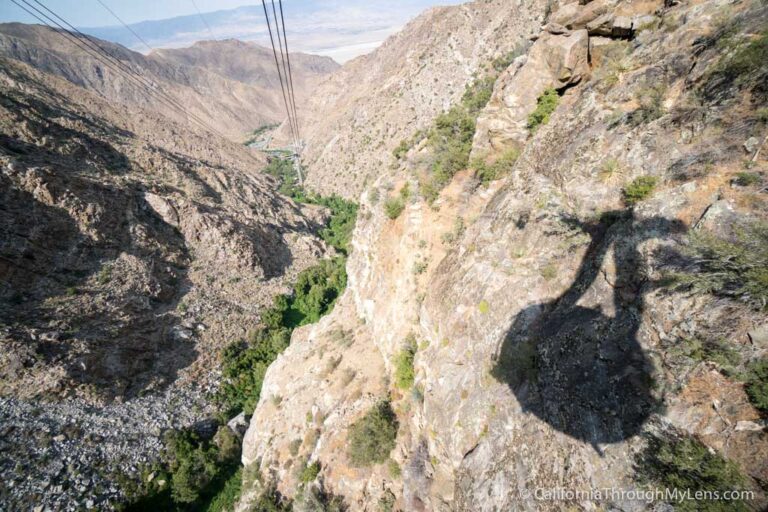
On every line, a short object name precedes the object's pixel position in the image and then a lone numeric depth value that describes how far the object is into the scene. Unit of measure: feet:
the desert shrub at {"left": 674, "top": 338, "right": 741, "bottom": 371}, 17.03
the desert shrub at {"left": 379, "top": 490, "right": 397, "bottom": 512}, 39.75
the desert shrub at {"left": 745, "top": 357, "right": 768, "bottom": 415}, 15.78
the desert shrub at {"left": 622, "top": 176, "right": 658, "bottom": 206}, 25.09
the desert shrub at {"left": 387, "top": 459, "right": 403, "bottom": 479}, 41.39
